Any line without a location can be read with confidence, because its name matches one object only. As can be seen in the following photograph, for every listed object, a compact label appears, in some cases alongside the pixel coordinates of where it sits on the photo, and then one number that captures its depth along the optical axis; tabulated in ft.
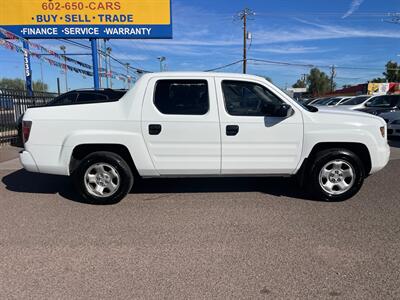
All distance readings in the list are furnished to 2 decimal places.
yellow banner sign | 49.98
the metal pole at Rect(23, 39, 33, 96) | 49.87
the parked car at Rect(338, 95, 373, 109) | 51.12
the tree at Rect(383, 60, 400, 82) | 307.37
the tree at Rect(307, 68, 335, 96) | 358.02
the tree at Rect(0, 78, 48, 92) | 274.16
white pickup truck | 15.56
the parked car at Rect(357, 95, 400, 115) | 44.75
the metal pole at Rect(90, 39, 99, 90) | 52.70
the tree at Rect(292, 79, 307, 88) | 405.92
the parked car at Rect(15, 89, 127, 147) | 32.81
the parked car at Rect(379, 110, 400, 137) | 38.29
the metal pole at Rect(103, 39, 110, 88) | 101.01
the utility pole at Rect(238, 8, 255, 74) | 132.57
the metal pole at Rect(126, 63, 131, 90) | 129.88
